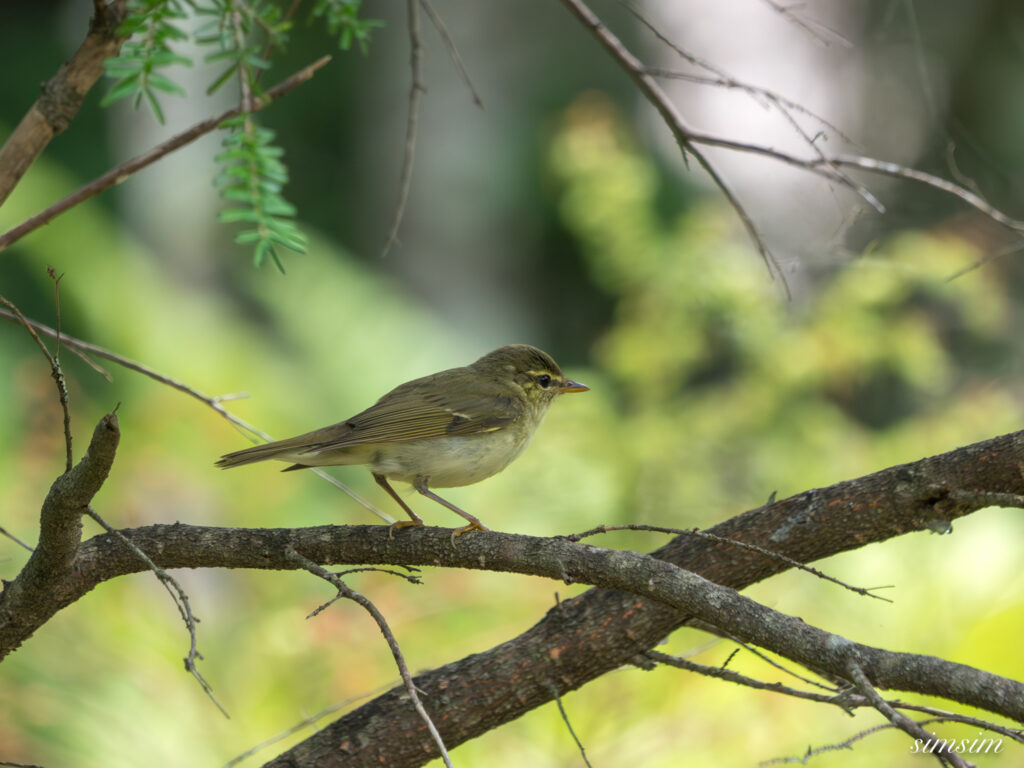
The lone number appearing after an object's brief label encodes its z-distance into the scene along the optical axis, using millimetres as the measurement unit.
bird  6437
